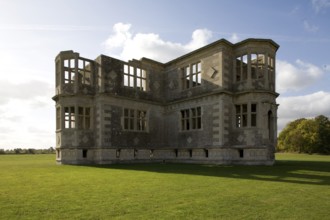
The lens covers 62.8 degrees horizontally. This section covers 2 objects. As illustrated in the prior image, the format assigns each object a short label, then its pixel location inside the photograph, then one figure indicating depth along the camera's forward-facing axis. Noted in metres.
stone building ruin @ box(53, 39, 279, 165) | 23.53
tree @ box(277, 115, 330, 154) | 62.69
